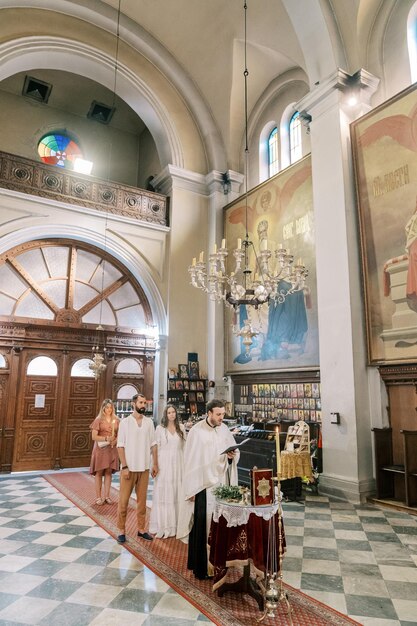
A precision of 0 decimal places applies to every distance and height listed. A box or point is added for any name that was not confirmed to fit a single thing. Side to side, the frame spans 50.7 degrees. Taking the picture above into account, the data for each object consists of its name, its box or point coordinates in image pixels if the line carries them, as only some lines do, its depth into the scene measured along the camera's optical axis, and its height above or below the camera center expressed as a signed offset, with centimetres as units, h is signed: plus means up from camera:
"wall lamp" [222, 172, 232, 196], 1267 +626
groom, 508 -63
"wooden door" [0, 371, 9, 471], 969 -23
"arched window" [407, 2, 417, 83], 827 +687
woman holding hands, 545 -90
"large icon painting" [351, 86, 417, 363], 722 +306
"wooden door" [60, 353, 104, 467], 1053 -27
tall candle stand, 343 -137
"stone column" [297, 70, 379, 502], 748 +208
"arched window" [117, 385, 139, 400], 1146 +31
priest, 414 -64
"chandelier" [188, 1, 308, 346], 628 +188
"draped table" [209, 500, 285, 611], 357 -109
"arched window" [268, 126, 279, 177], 1180 +672
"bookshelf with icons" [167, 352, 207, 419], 1132 +40
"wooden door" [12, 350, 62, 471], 1001 -38
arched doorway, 1014 +150
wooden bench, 673 -98
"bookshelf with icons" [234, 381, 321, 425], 923 +6
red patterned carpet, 336 -160
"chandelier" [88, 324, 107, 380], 997 +102
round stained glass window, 1314 +755
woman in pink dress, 703 -74
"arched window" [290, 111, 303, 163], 1109 +669
